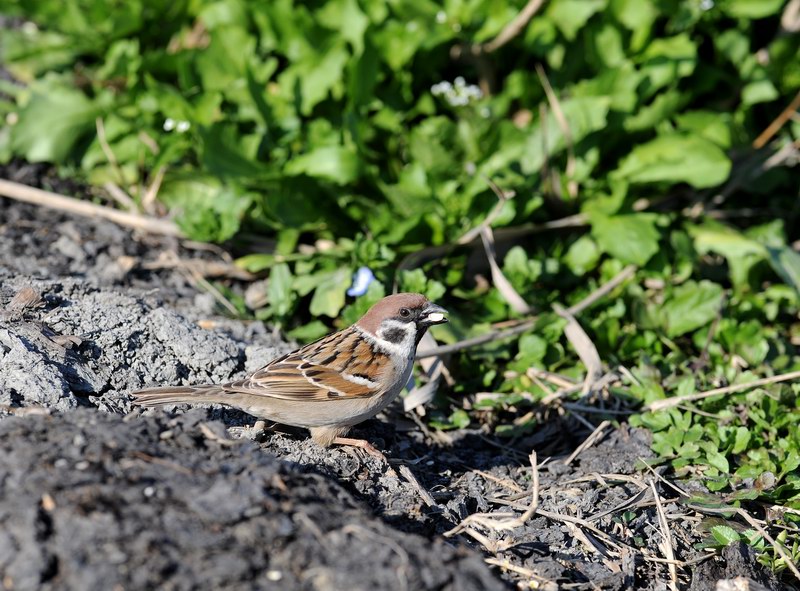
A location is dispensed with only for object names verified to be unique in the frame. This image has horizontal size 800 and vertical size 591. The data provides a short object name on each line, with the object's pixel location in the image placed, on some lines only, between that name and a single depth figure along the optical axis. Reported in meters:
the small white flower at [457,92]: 10.48
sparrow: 6.55
